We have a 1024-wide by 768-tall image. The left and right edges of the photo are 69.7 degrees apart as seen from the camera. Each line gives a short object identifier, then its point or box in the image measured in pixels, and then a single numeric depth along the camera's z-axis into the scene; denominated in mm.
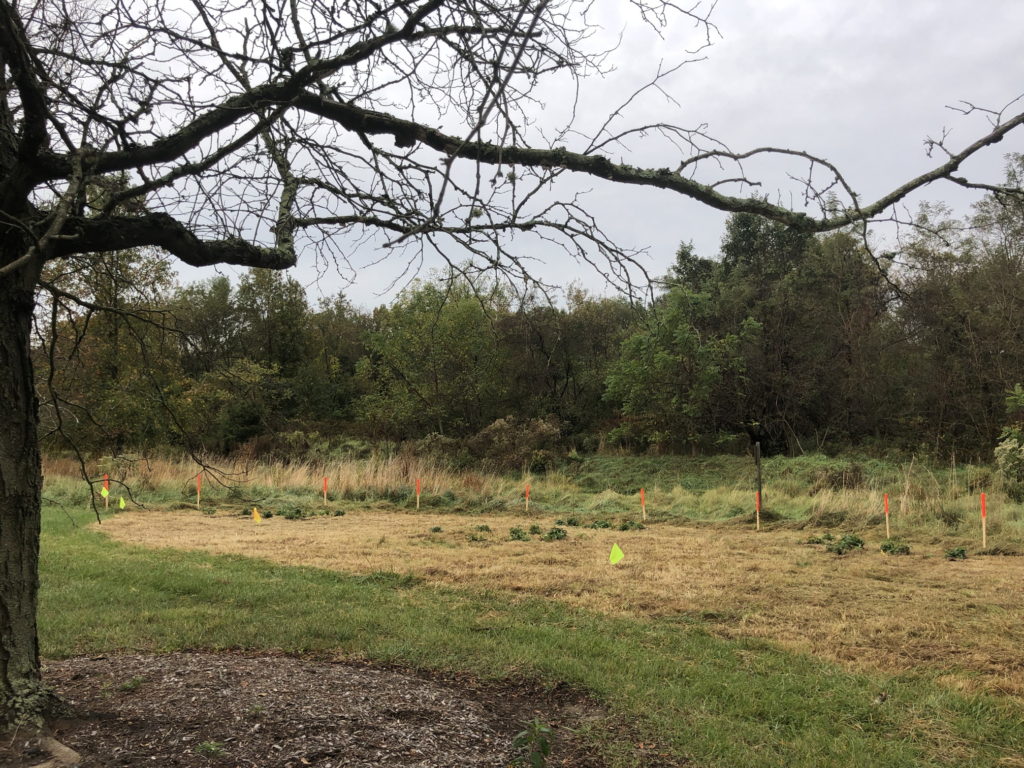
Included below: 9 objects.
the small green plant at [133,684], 3590
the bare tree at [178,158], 2920
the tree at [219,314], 29219
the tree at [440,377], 26047
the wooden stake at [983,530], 9711
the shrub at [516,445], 21672
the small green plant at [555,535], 10927
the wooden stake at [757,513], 12623
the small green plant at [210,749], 2775
